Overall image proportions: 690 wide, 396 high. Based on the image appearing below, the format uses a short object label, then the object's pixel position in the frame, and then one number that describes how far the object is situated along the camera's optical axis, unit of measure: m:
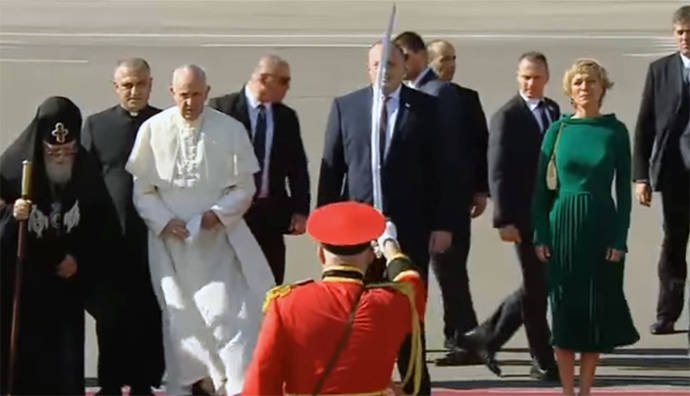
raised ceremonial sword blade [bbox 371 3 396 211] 9.88
